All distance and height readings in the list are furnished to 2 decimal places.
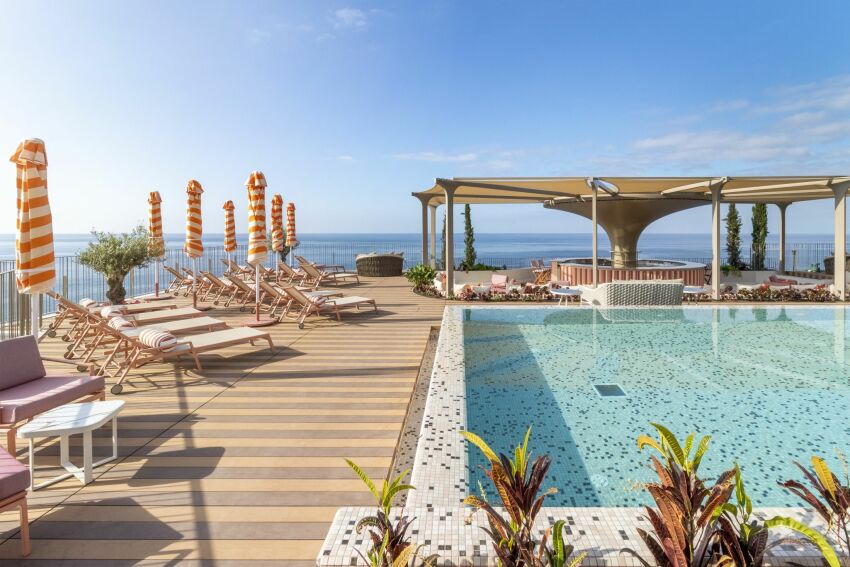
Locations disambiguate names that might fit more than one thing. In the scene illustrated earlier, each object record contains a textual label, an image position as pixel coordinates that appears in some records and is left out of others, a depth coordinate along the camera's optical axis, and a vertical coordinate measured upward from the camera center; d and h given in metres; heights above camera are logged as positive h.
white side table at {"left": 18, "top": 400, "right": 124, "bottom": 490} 2.86 -0.97
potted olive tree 8.98 +0.16
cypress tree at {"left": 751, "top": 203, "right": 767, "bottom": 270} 18.00 +0.69
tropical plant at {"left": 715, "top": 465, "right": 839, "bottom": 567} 1.73 -1.07
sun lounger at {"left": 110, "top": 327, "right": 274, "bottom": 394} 5.08 -0.96
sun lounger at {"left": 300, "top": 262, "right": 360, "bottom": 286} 12.22 -0.47
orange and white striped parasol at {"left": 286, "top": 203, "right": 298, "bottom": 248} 16.36 +1.27
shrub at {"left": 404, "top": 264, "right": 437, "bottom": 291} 12.95 -0.48
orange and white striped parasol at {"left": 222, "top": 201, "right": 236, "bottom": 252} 10.72 +0.78
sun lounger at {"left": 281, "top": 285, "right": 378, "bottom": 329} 8.45 -0.79
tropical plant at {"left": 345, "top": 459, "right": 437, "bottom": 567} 1.87 -1.14
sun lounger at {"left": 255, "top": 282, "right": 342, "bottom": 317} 8.91 -0.65
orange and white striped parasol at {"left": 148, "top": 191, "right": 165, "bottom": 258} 10.20 +0.97
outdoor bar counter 13.57 -0.52
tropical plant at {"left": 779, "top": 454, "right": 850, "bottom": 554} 1.91 -1.02
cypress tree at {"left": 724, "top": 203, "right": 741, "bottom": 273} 18.61 +0.75
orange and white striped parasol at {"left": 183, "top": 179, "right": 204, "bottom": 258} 9.46 +0.85
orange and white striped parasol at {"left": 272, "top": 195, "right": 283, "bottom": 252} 12.35 +1.11
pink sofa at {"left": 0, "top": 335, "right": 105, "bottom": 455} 3.19 -0.91
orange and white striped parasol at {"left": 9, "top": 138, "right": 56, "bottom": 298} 4.38 +0.43
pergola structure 10.90 +1.66
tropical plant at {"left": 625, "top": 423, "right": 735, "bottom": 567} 1.72 -0.98
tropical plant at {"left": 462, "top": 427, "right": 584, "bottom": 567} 1.79 -1.05
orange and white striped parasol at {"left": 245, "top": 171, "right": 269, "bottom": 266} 8.09 +0.75
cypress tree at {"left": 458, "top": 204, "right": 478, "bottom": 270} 18.11 +0.85
